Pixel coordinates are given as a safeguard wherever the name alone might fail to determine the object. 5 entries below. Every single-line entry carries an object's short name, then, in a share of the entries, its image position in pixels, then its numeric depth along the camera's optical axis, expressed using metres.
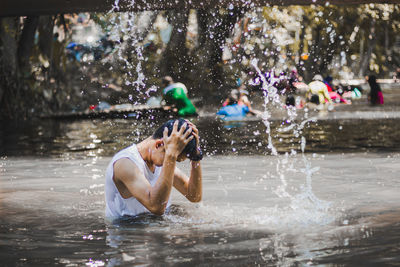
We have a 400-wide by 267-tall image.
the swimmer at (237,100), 23.64
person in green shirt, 23.21
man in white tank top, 6.67
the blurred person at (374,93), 28.98
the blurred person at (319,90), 28.33
